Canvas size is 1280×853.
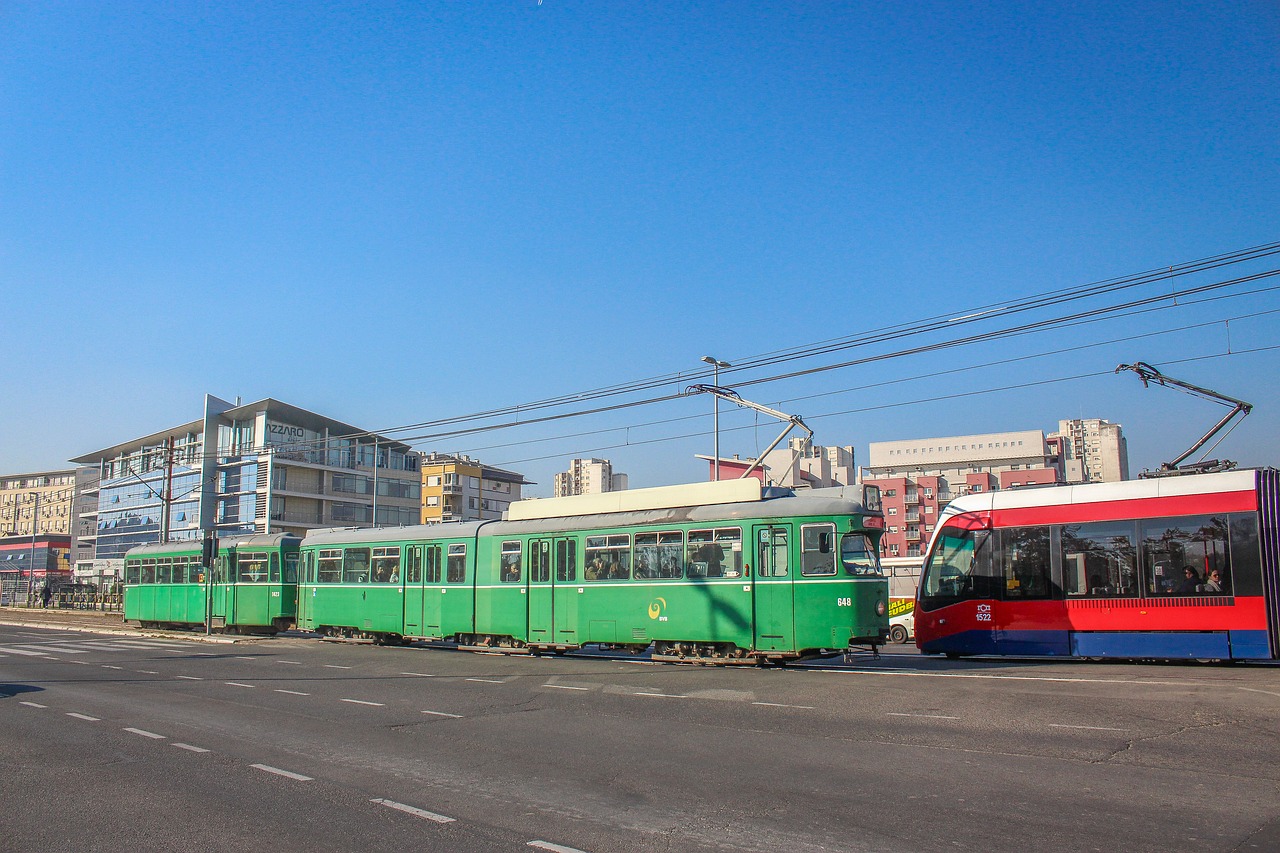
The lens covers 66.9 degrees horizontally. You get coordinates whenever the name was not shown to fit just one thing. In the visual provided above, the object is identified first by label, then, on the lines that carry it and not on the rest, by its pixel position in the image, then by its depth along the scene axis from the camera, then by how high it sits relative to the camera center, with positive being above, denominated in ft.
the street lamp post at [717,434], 105.76 +13.75
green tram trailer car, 101.60 -2.48
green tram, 58.08 -1.16
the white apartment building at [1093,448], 391.04 +54.26
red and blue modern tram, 56.39 -0.98
